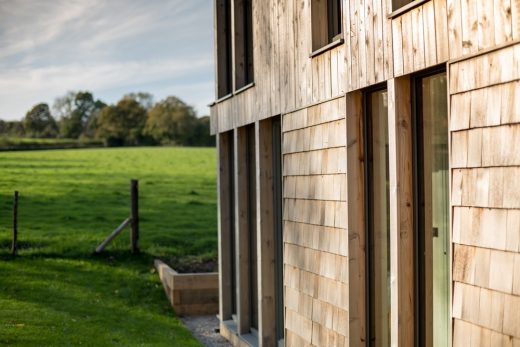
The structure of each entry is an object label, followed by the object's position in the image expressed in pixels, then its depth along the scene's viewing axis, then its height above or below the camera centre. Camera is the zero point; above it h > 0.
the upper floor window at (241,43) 10.04 +1.72
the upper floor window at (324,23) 7.05 +1.38
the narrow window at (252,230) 9.87 -0.76
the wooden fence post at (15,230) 15.42 -1.11
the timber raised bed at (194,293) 12.62 -2.01
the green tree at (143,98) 41.54 +4.20
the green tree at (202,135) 40.83 +2.08
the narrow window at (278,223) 8.59 -0.59
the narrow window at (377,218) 5.91 -0.39
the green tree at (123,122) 38.06 +2.74
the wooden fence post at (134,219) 16.05 -0.96
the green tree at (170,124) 40.81 +2.69
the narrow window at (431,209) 5.04 -0.27
